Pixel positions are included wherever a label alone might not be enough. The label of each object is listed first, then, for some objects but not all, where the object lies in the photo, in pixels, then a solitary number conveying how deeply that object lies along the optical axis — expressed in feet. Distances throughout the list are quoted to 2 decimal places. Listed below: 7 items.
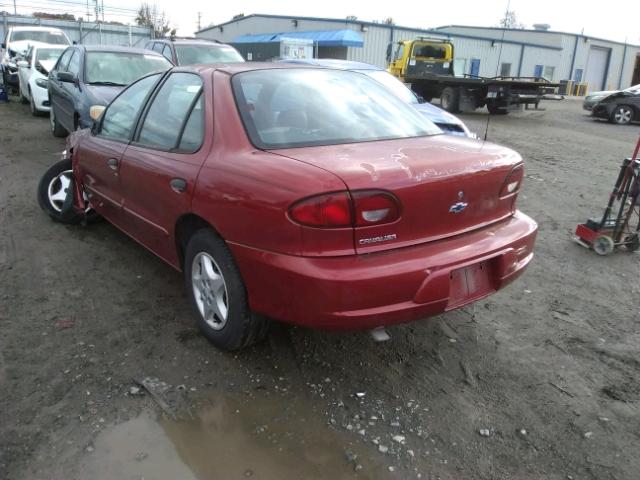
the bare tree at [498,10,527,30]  231.34
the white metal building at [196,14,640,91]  110.52
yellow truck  50.60
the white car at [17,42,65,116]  41.15
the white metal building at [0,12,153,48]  107.65
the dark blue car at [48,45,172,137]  24.66
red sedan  8.18
